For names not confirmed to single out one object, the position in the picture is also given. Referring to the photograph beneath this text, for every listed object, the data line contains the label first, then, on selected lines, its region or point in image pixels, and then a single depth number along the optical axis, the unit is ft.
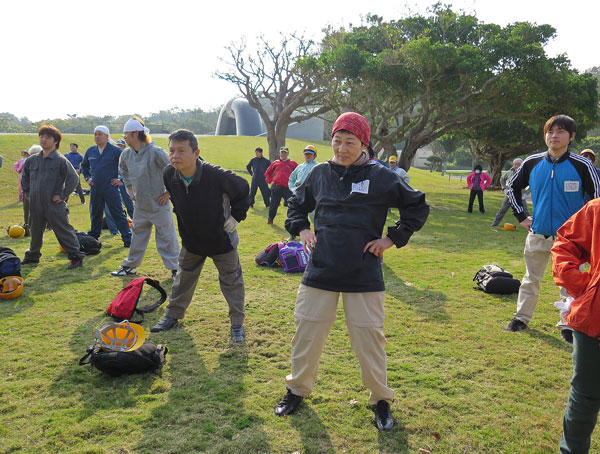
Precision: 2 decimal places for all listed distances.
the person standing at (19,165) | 43.68
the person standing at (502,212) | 42.27
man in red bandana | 9.62
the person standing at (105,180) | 27.04
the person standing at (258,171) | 47.39
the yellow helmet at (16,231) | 31.04
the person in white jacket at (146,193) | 19.86
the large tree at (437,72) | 58.95
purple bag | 23.84
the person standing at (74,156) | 49.44
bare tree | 90.12
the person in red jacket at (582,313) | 7.27
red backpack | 16.14
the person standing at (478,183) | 52.84
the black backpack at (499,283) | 20.51
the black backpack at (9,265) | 18.70
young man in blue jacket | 13.80
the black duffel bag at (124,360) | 11.94
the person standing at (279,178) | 39.58
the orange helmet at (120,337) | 12.41
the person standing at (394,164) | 39.75
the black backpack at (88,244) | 26.43
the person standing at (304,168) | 29.73
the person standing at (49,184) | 21.62
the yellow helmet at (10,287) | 18.10
